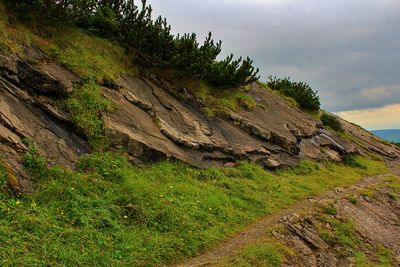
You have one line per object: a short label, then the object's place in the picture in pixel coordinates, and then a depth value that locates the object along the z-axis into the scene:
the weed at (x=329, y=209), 14.06
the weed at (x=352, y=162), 26.53
